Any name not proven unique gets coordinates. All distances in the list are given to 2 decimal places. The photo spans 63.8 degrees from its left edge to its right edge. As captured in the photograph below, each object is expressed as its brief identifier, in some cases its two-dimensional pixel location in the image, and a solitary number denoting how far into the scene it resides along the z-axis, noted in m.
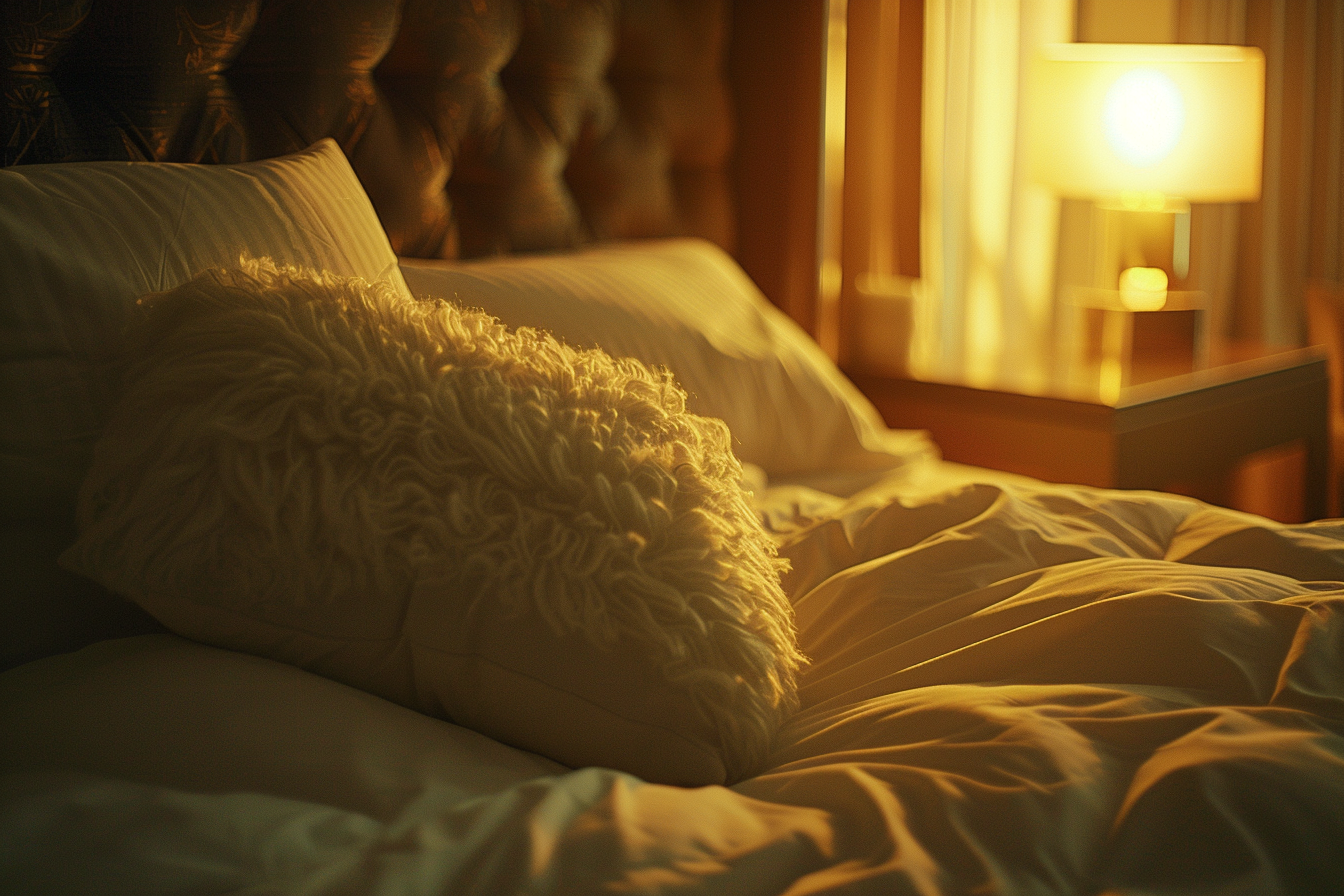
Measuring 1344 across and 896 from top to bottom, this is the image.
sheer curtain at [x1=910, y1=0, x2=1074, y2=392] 2.35
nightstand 1.61
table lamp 1.76
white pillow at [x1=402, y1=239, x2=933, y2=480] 1.18
